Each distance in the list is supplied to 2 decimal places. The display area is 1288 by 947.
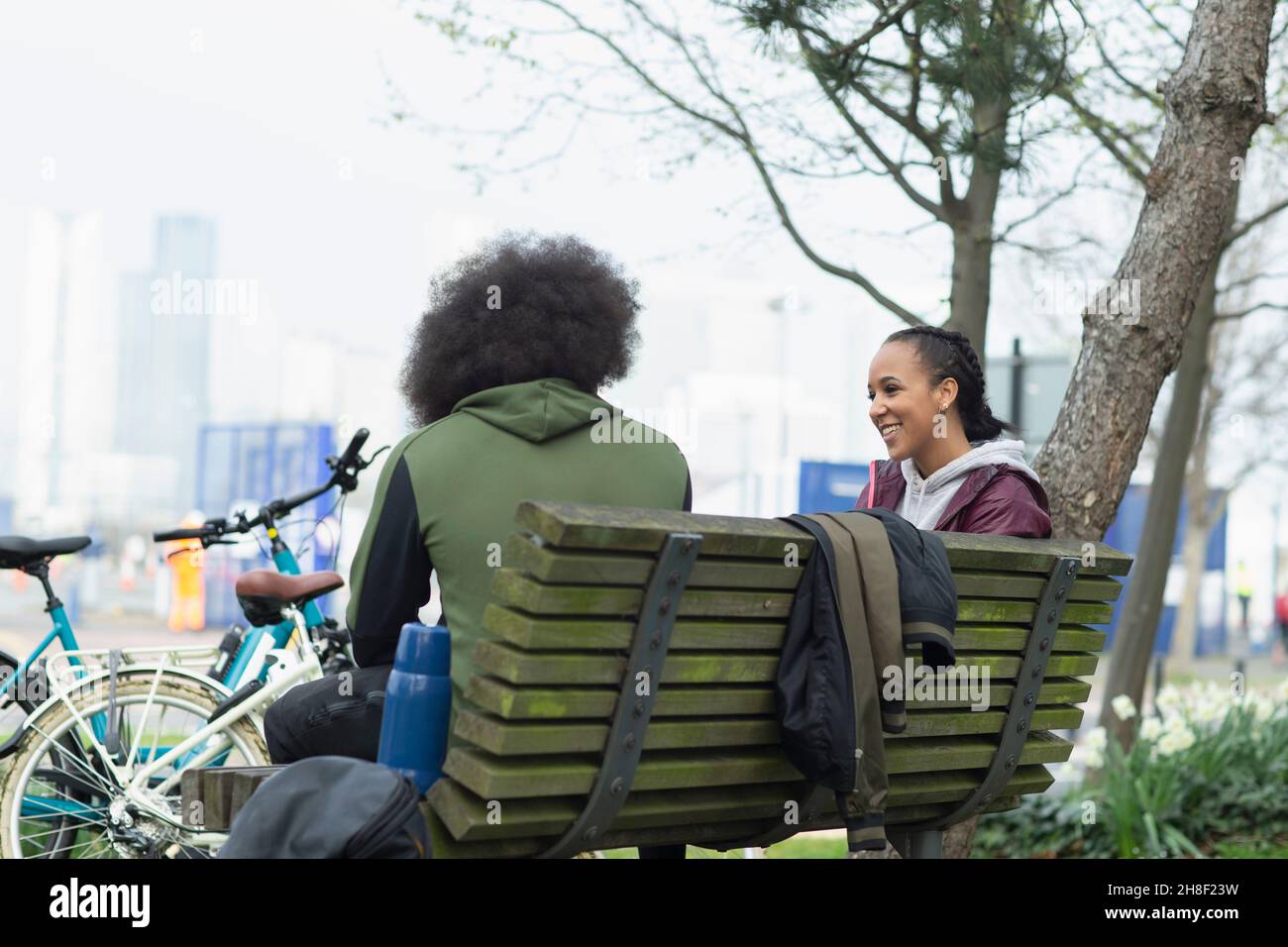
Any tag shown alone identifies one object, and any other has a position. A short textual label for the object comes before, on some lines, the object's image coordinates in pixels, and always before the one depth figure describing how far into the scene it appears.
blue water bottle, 2.58
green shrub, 6.09
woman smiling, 3.31
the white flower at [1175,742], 6.25
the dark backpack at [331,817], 2.35
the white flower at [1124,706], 6.61
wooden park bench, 2.33
